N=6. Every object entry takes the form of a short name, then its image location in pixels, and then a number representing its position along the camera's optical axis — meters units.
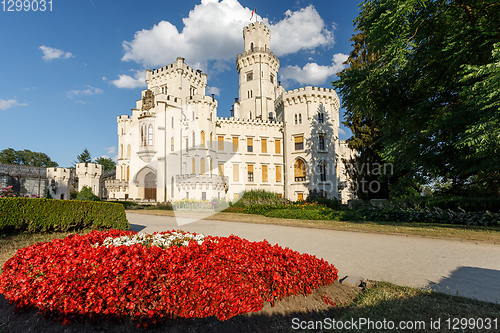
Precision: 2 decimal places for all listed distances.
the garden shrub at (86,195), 31.75
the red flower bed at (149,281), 3.13
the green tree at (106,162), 75.81
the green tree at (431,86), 9.47
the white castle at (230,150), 32.12
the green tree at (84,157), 73.76
